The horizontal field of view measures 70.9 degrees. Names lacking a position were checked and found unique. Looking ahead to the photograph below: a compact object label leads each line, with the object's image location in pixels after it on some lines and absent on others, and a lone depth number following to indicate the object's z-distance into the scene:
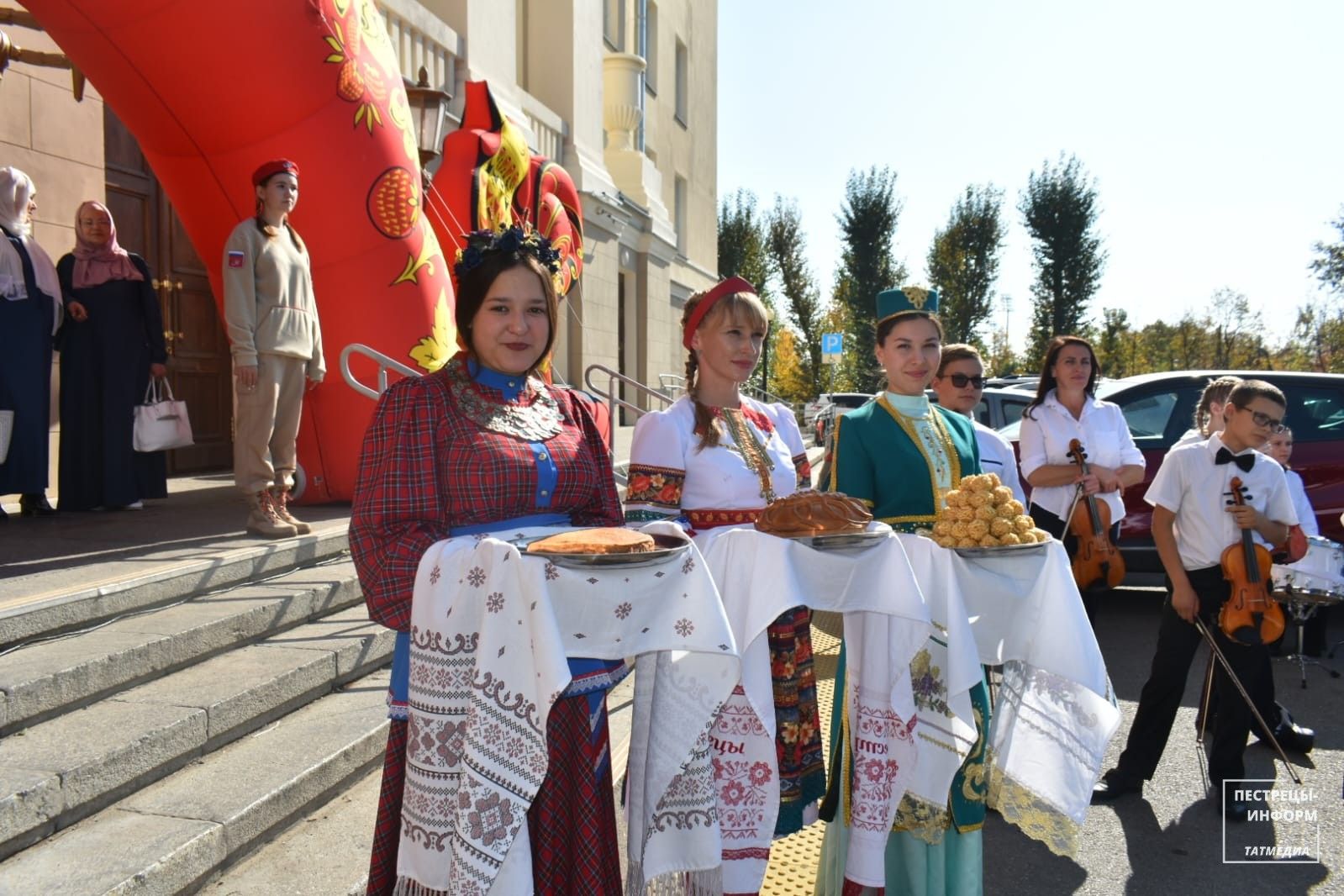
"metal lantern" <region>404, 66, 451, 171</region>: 7.49
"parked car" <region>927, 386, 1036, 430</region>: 8.12
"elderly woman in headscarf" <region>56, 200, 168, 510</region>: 5.95
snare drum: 4.58
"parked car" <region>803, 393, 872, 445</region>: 16.89
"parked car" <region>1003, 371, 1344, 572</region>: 6.74
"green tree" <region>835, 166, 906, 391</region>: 41.12
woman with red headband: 2.72
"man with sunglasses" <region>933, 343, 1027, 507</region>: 4.63
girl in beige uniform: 5.09
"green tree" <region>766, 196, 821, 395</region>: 43.06
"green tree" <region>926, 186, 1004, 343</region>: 41.25
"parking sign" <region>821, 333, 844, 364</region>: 20.70
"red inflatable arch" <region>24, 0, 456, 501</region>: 5.27
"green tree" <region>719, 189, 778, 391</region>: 41.50
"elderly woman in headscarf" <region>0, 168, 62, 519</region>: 5.42
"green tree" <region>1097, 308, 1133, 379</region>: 42.28
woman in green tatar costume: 2.69
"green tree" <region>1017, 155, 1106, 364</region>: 41.16
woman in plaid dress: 2.17
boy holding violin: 3.87
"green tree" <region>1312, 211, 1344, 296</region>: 34.75
